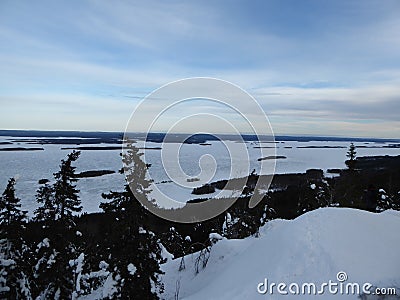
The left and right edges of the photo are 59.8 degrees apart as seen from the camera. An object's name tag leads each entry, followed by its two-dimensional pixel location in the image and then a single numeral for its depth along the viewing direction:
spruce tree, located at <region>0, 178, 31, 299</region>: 8.65
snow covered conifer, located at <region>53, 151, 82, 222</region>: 8.77
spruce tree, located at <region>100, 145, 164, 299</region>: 7.38
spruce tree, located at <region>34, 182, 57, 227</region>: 8.72
